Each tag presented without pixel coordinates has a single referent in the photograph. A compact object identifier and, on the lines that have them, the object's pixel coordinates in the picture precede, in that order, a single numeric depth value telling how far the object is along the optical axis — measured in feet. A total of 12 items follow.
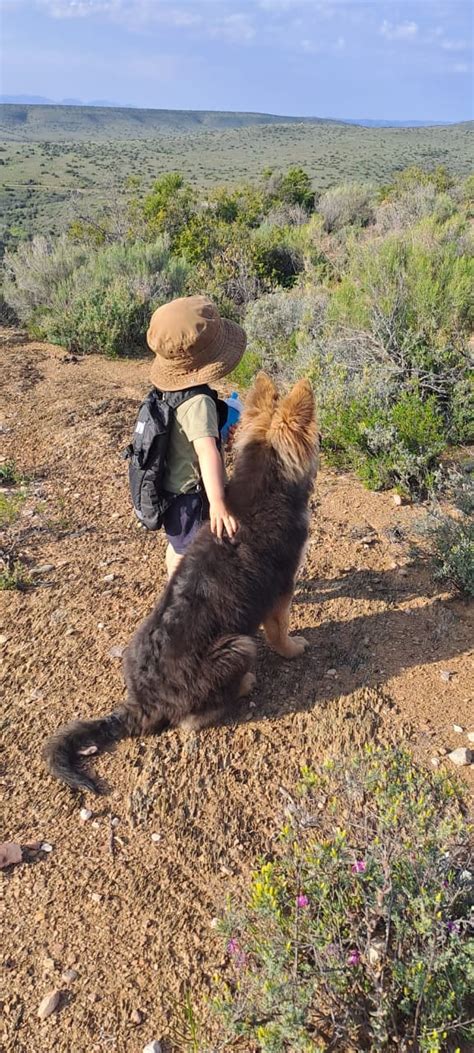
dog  10.15
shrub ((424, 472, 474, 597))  13.78
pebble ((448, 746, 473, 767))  10.20
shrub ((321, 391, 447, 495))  17.99
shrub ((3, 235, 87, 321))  38.50
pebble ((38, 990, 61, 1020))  7.24
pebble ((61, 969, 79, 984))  7.56
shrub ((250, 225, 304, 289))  40.65
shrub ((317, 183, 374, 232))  62.28
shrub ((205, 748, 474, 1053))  6.07
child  9.79
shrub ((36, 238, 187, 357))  32.32
